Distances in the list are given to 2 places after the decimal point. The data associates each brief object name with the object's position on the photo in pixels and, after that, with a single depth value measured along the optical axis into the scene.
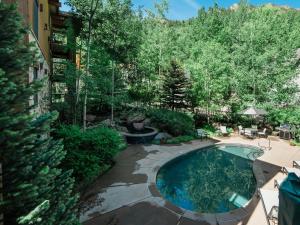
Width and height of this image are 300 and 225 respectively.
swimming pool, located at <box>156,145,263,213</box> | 7.40
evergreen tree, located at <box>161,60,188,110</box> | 18.11
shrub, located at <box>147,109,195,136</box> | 14.60
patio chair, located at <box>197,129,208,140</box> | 14.68
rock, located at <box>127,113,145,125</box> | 14.84
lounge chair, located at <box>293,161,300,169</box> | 9.06
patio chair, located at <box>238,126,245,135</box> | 15.60
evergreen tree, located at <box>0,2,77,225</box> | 2.40
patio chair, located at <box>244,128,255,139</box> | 15.13
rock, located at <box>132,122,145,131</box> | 14.20
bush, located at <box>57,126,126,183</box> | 7.00
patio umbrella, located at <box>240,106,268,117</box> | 14.33
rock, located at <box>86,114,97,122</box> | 15.00
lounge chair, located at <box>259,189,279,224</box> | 5.38
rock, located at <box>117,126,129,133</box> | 13.85
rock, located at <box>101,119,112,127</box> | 14.09
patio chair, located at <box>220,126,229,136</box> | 15.70
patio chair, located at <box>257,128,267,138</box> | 15.38
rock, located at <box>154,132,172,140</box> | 13.72
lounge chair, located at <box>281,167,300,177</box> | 7.93
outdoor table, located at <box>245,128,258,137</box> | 15.30
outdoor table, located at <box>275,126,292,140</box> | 14.79
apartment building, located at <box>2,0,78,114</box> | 5.70
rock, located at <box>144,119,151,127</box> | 15.05
